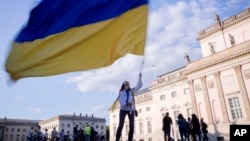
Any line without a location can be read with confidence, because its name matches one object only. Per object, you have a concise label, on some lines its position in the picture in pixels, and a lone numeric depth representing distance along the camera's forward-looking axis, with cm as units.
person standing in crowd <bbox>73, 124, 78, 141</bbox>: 2018
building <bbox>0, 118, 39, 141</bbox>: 10569
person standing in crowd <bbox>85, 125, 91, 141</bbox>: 1761
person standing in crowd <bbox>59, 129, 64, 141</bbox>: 2061
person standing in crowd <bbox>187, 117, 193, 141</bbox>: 1689
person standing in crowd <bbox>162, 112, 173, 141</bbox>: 1396
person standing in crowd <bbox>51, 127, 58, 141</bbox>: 1942
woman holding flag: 699
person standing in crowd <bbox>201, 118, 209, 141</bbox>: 2051
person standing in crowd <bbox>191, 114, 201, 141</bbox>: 1622
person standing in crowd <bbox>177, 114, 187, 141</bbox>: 1545
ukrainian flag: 499
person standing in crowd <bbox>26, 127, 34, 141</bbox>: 1830
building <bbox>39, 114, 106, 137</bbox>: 9481
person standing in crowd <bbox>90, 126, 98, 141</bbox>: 1817
